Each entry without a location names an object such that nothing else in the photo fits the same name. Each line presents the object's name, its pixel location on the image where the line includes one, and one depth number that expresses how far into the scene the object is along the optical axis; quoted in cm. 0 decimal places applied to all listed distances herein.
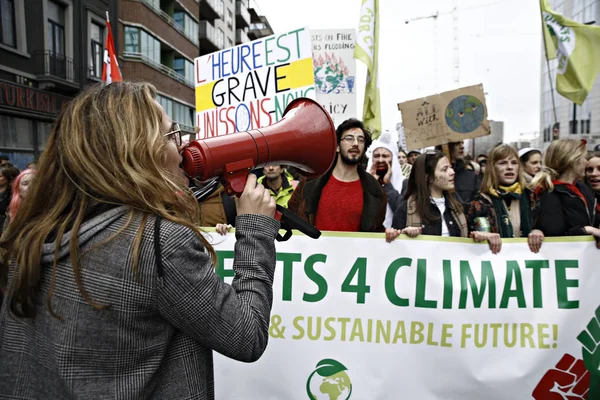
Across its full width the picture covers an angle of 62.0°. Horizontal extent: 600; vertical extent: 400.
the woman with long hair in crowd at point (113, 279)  100
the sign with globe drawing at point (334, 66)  606
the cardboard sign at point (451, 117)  529
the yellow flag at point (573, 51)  482
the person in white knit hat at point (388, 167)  433
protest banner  253
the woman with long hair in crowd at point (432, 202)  327
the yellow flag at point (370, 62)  492
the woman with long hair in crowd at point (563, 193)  318
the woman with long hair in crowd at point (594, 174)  391
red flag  627
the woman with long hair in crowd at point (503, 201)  326
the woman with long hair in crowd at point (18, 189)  366
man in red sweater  316
